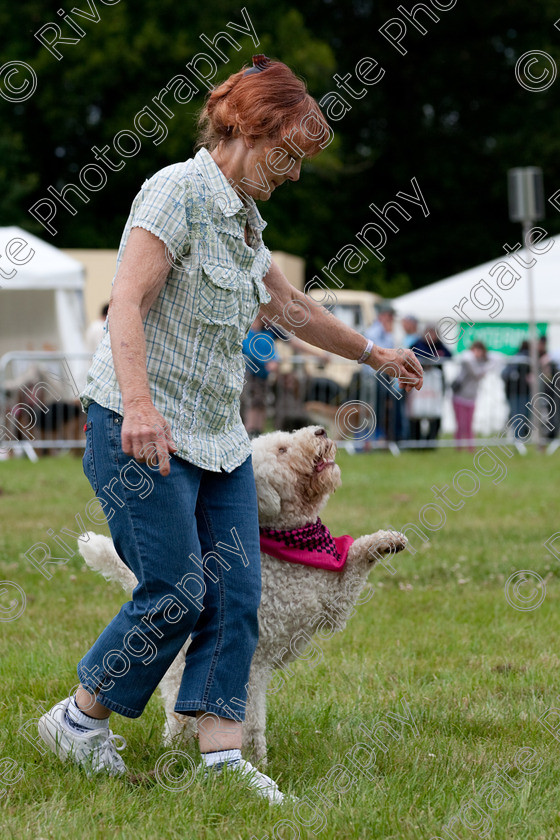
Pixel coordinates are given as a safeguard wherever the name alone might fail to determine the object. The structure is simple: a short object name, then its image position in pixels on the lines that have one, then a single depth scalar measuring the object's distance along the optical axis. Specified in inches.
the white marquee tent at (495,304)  737.6
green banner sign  740.6
